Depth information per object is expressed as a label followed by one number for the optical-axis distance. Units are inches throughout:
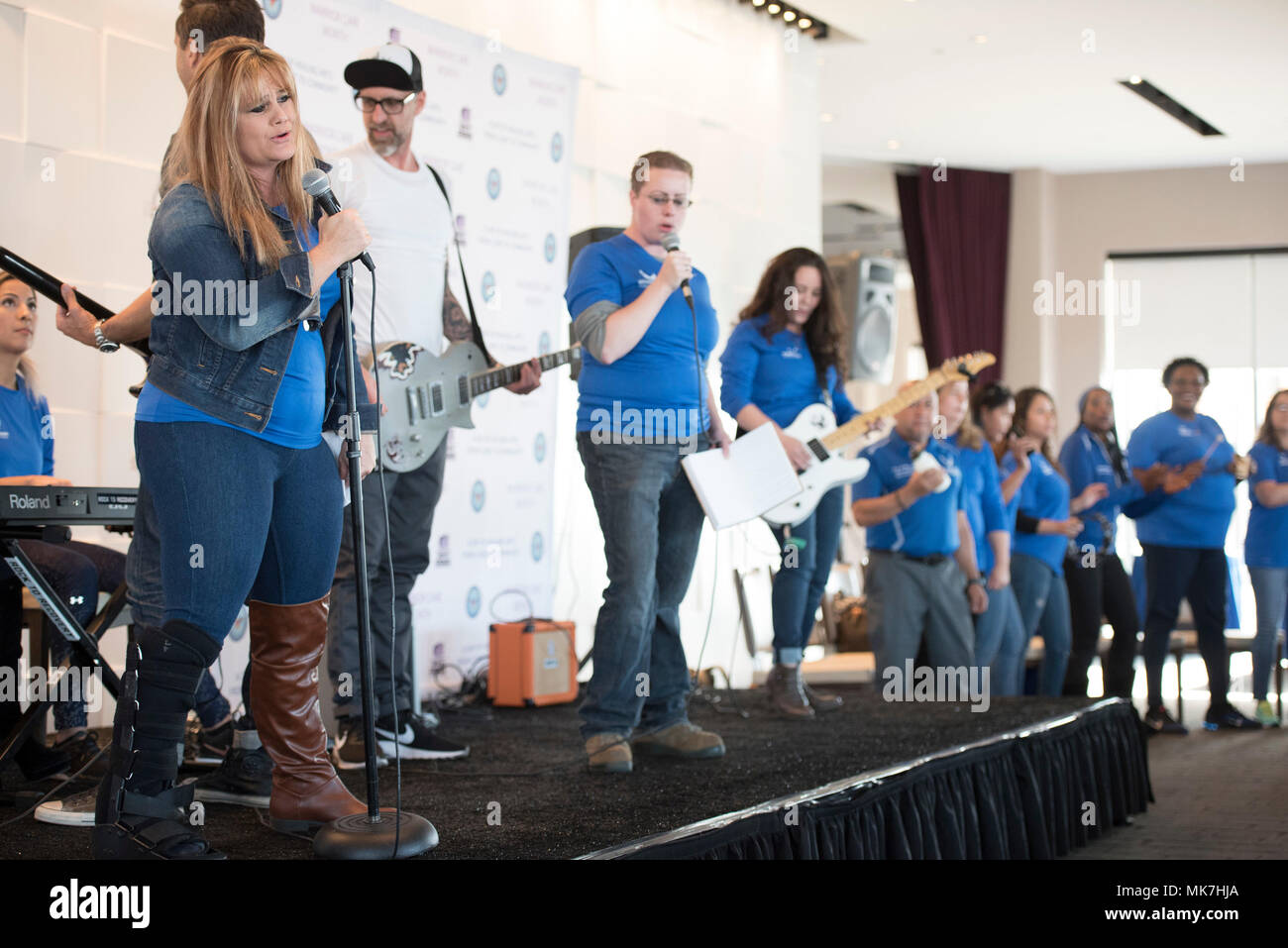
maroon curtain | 414.3
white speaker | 329.1
